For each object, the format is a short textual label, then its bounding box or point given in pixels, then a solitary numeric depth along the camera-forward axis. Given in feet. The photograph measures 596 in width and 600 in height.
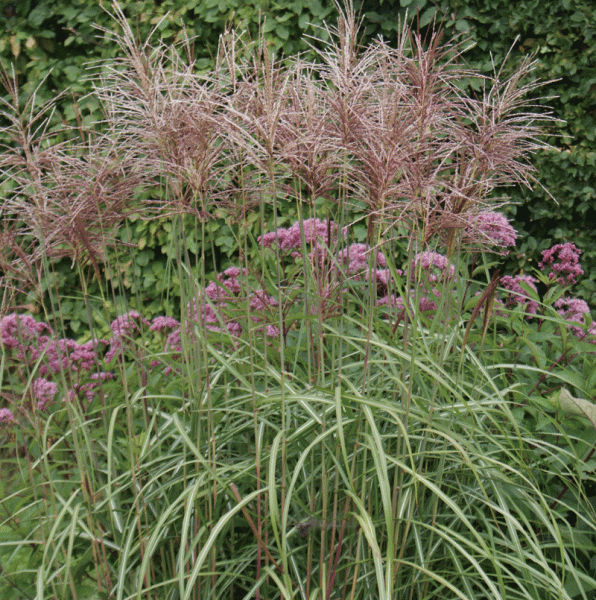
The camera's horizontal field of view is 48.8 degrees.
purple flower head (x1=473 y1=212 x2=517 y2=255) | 8.54
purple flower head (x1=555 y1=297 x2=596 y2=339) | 9.73
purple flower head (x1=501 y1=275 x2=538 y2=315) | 9.67
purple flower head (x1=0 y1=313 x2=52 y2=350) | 9.29
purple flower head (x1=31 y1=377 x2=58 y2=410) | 8.93
